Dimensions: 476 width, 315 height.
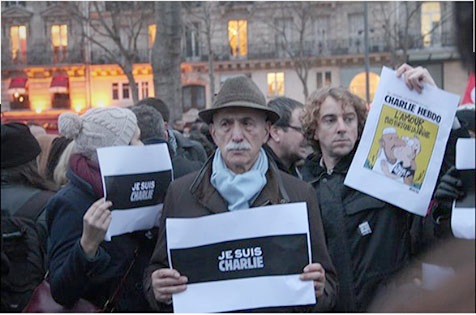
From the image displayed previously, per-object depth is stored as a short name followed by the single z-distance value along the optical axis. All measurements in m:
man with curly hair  3.14
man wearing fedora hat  2.64
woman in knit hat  2.75
